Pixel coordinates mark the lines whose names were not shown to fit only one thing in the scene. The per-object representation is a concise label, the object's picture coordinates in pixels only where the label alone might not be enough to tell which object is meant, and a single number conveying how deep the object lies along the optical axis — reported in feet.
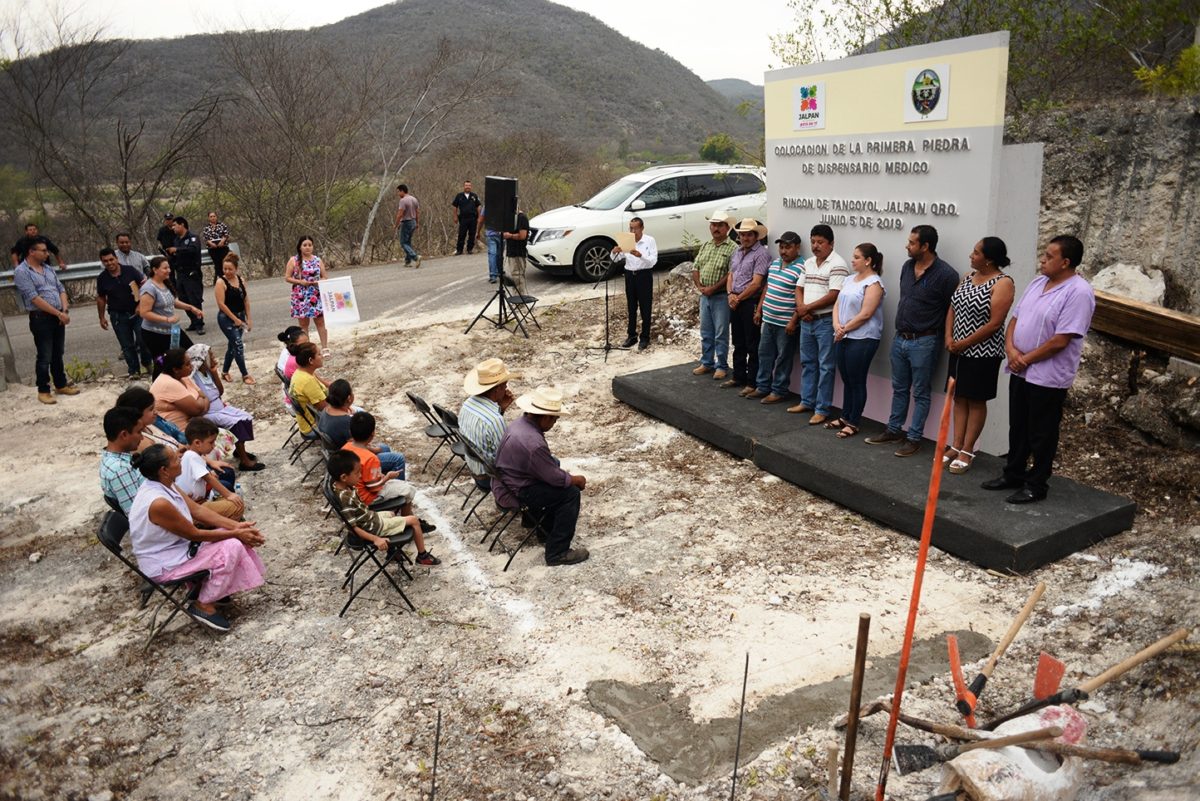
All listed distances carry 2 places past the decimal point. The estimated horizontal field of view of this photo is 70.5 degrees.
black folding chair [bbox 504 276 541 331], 36.68
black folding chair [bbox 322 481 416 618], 16.42
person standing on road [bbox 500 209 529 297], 39.60
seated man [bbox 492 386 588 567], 17.90
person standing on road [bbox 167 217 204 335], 39.17
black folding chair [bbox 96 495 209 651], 16.44
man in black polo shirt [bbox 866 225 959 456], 19.94
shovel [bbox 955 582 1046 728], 11.35
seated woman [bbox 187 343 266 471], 23.73
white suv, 44.14
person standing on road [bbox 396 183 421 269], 56.49
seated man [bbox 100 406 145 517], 17.29
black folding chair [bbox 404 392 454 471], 23.11
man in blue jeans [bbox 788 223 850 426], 22.90
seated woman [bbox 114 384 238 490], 18.08
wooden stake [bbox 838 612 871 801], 9.11
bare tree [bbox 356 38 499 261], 71.67
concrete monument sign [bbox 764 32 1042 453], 18.92
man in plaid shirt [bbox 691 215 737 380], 27.40
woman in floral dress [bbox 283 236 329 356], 32.12
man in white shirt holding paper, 33.30
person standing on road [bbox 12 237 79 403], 30.60
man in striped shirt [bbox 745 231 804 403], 24.00
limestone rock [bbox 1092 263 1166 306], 25.13
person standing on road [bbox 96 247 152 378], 32.81
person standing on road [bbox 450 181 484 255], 56.95
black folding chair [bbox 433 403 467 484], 21.01
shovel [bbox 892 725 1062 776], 11.47
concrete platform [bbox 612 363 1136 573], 16.90
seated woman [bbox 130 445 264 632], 15.88
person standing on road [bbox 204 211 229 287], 43.04
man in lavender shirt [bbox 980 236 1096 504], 16.85
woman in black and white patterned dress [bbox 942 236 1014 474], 18.38
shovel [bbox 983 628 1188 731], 10.16
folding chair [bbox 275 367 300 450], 24.43
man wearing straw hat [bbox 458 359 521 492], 19.43
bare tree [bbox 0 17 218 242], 59.88
